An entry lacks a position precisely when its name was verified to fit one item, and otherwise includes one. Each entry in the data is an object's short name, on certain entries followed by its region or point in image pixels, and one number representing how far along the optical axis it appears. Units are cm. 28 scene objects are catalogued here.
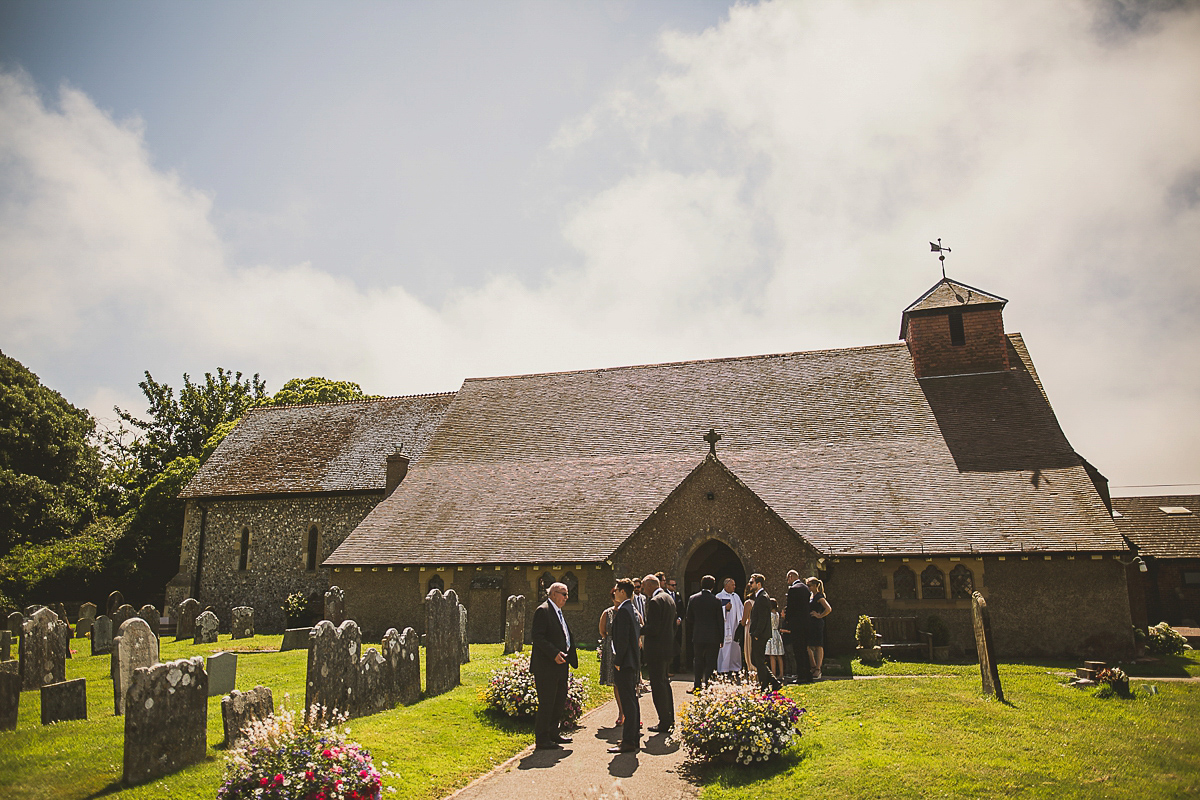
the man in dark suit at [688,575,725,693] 1127
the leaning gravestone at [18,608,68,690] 1395
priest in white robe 1179
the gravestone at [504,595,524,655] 1587
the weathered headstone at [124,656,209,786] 772
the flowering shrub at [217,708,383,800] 661
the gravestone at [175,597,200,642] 2273
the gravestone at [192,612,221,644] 2184
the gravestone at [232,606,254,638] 2238
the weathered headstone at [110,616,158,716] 1016
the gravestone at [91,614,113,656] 1891
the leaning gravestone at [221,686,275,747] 854
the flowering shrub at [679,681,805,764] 839
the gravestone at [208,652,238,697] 1169
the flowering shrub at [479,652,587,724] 1064
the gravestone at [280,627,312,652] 1859
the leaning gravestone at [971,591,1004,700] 1079
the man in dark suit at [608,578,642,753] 923
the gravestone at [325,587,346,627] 2020
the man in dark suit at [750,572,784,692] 1162
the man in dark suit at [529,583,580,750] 946
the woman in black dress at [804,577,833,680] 1285
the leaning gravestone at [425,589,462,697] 1205
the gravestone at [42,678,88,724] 998
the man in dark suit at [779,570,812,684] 1290
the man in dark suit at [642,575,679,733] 1003
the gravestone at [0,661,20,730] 953
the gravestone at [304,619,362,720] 980
